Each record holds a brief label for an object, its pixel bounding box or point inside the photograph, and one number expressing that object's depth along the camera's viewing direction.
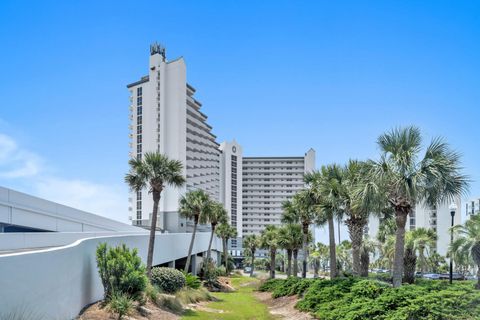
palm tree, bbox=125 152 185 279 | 31.45
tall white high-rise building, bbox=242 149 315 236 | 156.12
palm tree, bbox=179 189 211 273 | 47.03
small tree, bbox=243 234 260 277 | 84.12
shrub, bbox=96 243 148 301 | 17.48
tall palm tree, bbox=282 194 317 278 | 35.78
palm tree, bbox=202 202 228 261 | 48.59
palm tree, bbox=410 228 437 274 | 36.28
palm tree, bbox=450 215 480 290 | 26.95
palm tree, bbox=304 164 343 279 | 28.50
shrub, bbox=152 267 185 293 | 29.33
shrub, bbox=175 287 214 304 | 28.05
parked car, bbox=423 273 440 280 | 62.34
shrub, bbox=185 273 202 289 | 34.38
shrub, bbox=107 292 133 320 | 16.27
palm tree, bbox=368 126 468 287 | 19.69
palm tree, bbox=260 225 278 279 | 58.24
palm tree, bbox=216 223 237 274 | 75.06
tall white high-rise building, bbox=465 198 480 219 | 131.65
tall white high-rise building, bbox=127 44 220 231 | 90.69
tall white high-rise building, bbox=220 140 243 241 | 144.62
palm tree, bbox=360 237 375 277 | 33.97
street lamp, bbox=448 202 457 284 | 23.23
